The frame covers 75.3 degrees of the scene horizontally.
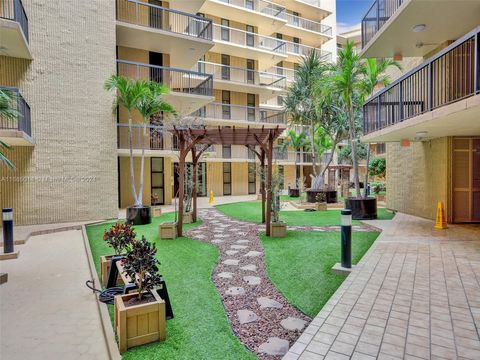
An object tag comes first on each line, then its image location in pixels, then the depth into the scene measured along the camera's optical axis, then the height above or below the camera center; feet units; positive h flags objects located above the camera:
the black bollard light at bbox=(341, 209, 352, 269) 17.46 -3.62
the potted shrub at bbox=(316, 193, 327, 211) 47.80 -4.33
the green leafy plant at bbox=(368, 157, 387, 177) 80.84 +2.21
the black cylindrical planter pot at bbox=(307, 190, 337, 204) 56.03 -3.81
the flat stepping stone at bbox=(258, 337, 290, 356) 9.84 -5.59
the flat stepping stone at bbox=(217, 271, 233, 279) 17.20 -5.59
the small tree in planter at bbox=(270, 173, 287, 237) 27.61 -3.43
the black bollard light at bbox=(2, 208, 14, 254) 22.40 -3.87
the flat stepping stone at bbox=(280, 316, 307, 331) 11.34 -5.56
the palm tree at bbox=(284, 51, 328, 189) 59.93 +15.24
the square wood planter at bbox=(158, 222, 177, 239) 27.43 -4.90
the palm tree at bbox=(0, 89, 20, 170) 15.62 +3.76
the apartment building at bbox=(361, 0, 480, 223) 24.82 +6.51
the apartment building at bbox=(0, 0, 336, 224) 35.12 +11.30
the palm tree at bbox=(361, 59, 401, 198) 37.78 +12.53
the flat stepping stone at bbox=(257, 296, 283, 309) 13.26 -5.58
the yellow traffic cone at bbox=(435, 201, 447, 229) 28.59 -4.19
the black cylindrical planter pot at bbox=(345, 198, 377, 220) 36.19 -4.01
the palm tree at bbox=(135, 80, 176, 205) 37.09 +9.22
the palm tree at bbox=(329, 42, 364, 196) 34.83 +11.39
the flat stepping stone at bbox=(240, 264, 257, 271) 18.58 -5.57
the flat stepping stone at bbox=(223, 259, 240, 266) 19.83 -5.58
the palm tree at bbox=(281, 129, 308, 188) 84.17 +9.64
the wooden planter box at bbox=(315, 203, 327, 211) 47.80 -4.92
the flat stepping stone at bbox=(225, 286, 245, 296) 14.85 -5.59
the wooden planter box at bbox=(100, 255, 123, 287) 16.14 -4.91
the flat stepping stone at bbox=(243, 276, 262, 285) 16.20 -5.58
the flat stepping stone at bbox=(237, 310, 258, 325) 12.02 -5.60
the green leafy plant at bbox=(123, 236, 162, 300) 11.21 -3.27
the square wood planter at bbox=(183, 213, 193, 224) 36.67 -4.97
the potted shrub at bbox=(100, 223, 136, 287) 16.05 -3.25
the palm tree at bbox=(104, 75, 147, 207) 36.27 +10.28
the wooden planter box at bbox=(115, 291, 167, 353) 10.14 -4.92
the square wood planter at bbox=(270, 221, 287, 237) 27.55 -4.78
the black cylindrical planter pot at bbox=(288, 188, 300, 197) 75.51 -4.11
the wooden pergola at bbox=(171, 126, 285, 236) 28.45 +3.81
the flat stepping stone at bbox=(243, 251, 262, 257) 21.72 -5.54
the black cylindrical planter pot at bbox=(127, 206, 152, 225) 36.11 -4.48
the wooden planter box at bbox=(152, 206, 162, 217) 42.77 -4.88
